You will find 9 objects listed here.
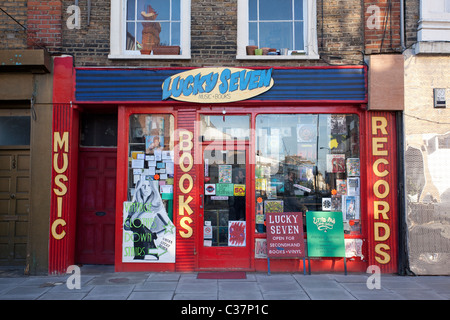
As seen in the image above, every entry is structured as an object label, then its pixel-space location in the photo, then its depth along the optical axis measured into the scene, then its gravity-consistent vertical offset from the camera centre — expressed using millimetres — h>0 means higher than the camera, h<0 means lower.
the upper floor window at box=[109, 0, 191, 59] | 7602 +3010
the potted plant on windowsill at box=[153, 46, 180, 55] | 7598 +2456
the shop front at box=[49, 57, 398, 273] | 7344 +238
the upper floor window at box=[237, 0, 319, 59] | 7773 +3038
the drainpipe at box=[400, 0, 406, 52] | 7434 +2858
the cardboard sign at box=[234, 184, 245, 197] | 7534 -313
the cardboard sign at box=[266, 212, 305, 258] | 7180 -1148
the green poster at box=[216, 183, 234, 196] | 7543 -294
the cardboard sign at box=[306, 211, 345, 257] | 7230 -1135
